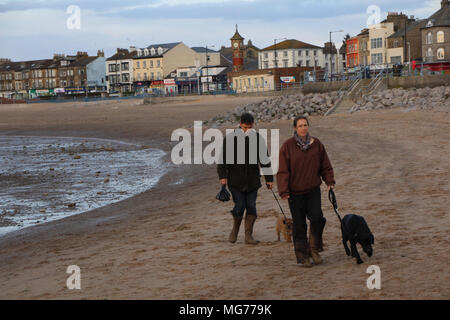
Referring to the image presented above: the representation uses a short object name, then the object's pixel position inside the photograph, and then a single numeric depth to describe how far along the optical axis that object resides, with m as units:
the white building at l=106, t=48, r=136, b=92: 111.12
